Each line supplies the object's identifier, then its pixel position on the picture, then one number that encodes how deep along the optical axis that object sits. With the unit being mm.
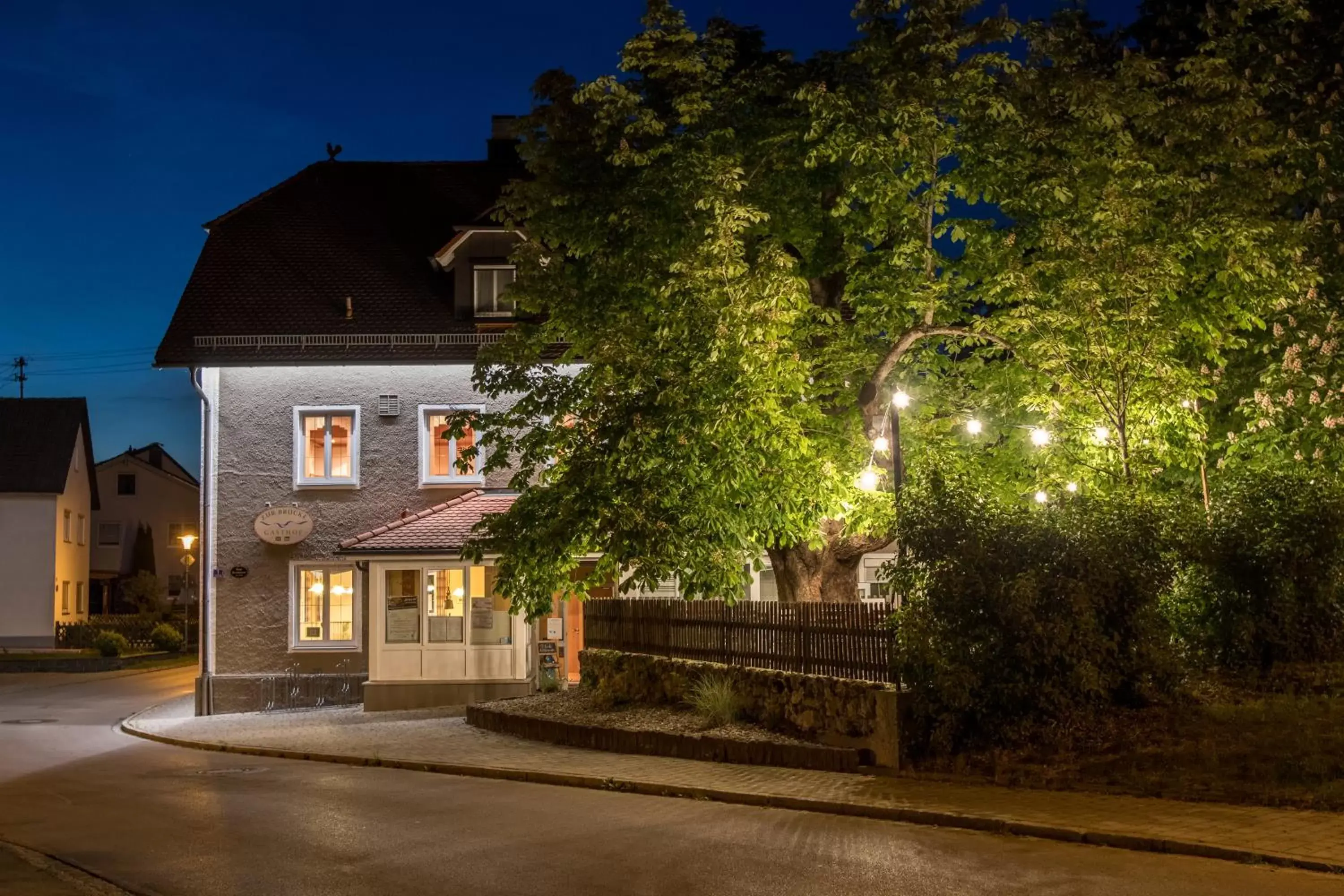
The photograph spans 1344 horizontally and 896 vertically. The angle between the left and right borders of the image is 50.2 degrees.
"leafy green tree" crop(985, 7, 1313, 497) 18672
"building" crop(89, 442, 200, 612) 70875
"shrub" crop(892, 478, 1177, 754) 14398
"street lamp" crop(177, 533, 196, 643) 41294
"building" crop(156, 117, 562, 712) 29062
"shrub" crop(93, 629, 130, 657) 46219
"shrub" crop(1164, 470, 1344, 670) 15141
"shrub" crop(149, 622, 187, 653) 51594
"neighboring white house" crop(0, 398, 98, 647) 56531
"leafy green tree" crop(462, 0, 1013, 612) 18078
